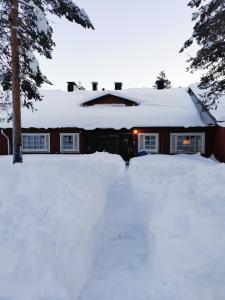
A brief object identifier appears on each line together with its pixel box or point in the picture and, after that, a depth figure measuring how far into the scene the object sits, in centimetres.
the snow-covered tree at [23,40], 1223
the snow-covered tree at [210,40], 1491
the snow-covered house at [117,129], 2156
